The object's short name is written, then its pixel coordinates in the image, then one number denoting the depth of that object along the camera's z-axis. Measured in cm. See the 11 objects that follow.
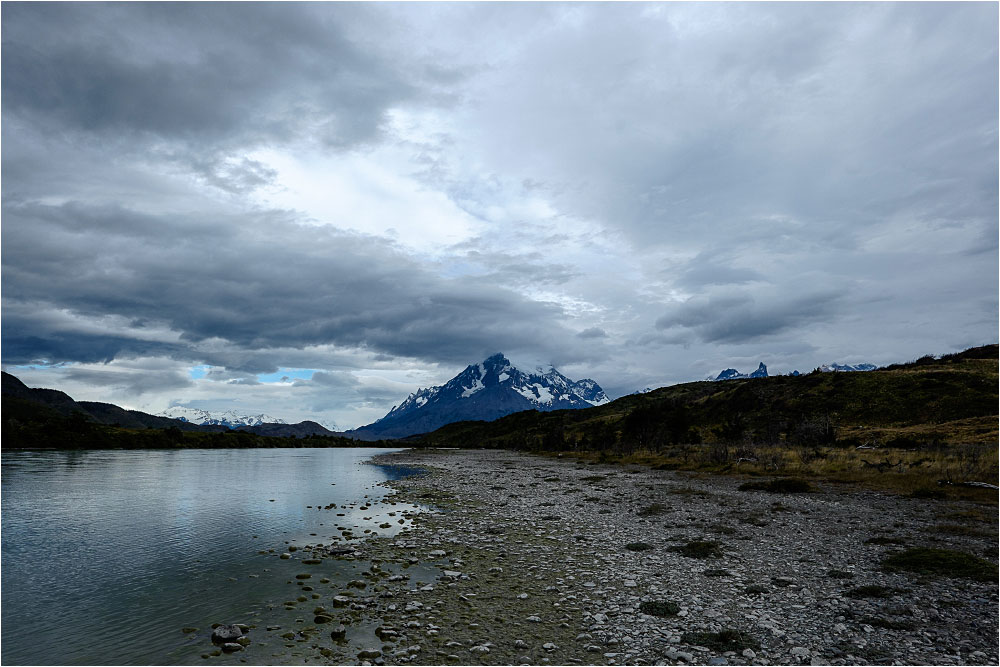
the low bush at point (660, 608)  1434
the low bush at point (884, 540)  2186
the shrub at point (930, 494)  3391
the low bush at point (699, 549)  2063
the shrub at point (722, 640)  1206
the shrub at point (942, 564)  1700
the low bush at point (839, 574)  1730
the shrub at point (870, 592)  1528
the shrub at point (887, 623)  1301
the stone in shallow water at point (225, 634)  1300
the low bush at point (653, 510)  3121
